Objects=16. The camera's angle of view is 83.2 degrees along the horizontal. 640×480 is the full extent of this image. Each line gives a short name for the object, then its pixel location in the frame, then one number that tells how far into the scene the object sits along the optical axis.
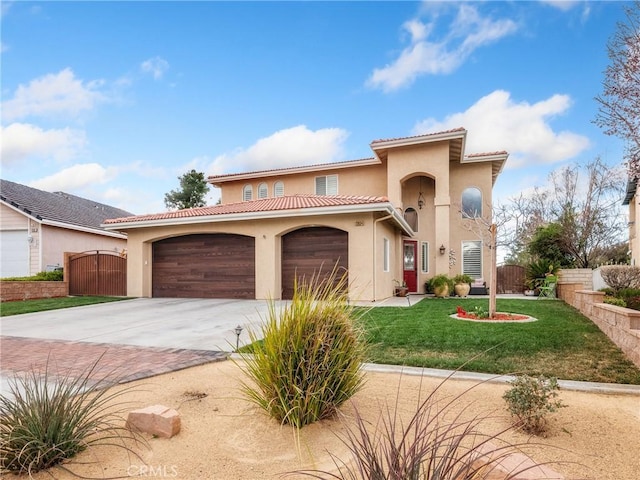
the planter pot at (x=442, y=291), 14.61
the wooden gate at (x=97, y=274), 15.66
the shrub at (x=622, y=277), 8.27
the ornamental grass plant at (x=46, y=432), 2.41
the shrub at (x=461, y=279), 15.04
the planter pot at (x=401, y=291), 14.97
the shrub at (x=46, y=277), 14.58
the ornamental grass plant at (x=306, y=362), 2.97
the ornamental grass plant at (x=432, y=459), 1.74
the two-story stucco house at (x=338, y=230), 12.54
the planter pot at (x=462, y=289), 14.70
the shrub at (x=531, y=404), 2.87
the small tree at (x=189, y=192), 33.41
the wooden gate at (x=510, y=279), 16.84
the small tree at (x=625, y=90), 4.98
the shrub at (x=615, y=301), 6.72
